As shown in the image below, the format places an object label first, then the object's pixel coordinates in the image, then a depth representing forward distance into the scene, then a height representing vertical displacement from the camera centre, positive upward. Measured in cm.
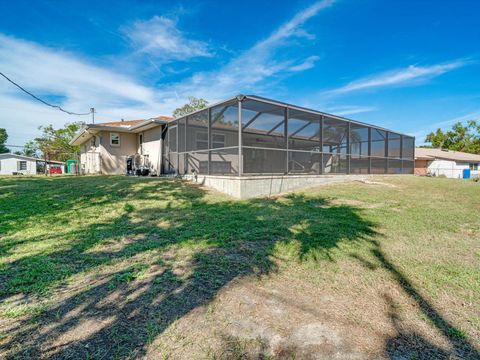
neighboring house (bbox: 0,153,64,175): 2708 +18
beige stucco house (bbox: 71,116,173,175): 1316 +118
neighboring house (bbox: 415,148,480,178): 2603 +25
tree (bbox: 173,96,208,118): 3092 +740
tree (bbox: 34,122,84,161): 3585 +412
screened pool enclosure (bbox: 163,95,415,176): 839 +103
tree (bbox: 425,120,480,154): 3959 +448
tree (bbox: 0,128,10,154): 4191 +486
